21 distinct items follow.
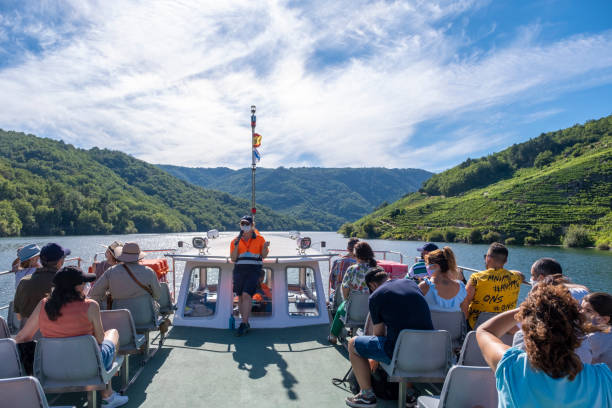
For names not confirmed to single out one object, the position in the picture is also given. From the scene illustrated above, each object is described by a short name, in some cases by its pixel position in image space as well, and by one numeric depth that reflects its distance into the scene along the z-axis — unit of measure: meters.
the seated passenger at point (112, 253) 4.92
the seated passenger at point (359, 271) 4.81
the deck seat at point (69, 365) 2.95
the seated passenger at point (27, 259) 4.09
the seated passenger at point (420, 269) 4.92
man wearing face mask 5.84
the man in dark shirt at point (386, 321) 3.20
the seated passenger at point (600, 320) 2.27
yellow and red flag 8.72
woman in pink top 2.91
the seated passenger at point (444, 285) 3.77
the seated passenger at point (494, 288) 4.00
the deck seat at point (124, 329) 3.88
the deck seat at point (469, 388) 2.46
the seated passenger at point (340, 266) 5.93
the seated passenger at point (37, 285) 3.48
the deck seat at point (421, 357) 3.18
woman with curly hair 1.53
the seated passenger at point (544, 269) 3.48
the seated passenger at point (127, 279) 4.40
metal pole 8.30
